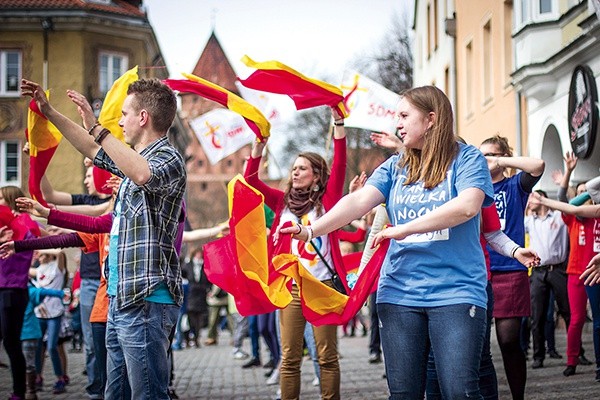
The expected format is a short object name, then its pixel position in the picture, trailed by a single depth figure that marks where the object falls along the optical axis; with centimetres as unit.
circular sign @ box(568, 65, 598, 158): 1730
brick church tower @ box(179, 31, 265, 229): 12019
